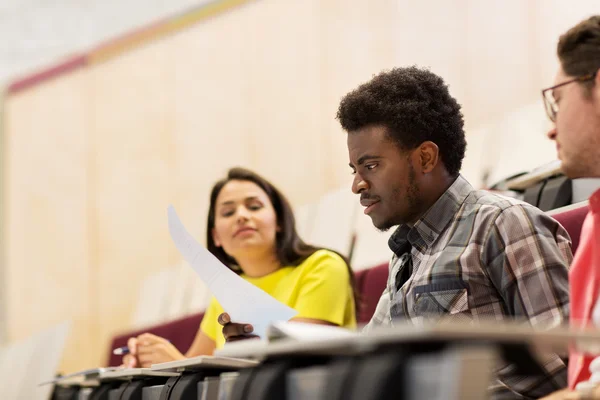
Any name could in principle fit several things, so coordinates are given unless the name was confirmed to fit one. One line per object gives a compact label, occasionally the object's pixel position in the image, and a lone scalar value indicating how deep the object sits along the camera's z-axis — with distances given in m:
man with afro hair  2.94
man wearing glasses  2.86
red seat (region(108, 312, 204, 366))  4.46
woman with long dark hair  3.61
